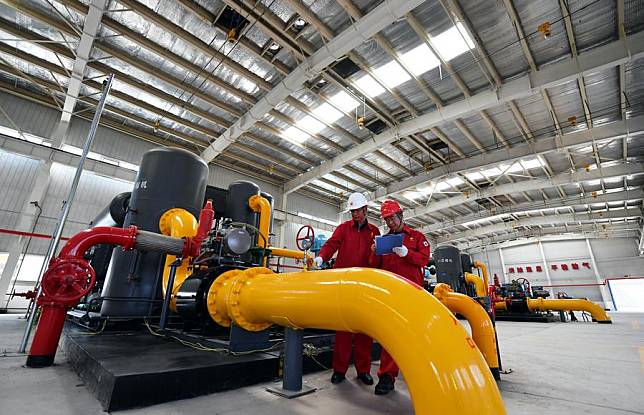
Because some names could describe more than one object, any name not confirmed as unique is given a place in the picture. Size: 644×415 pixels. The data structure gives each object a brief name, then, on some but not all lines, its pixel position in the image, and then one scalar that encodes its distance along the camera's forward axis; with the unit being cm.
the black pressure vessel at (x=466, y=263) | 902
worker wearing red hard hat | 220
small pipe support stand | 180
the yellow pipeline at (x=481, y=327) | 226
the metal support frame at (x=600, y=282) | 1627
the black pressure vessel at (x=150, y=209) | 325
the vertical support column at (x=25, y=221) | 652
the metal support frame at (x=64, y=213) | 247
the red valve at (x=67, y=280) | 205
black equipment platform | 150
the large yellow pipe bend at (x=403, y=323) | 80
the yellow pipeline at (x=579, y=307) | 755
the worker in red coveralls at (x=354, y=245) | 224
